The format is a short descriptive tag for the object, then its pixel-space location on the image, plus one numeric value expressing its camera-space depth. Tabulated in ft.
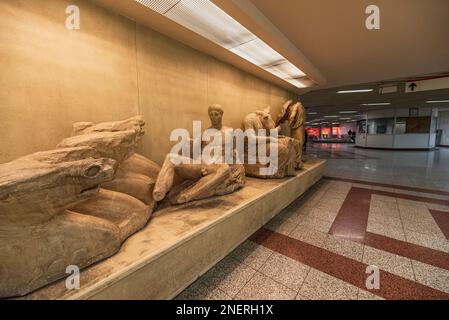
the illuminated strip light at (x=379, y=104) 34.78
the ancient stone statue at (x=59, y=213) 3.13
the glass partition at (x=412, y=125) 42.83
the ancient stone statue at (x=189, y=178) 5.70
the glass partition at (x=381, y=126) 46.19
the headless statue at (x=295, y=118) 14.79
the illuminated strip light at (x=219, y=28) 6.30
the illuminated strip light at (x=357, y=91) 23.12
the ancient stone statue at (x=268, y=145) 10.57
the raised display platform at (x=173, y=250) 3.46
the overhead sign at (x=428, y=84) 18.40
